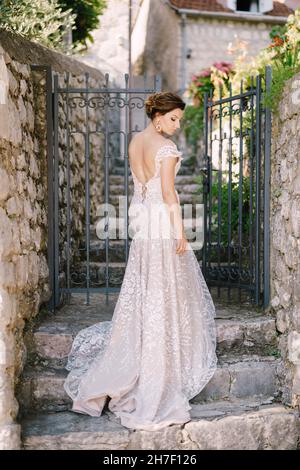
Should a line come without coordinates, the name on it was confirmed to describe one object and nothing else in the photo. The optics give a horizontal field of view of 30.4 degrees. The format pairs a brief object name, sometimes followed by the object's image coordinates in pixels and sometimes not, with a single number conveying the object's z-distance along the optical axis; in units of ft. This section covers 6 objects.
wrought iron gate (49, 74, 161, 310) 14.37
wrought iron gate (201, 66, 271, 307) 13.55
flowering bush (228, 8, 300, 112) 12.37
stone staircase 10.25
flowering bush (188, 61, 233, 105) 31.96
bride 10.95
